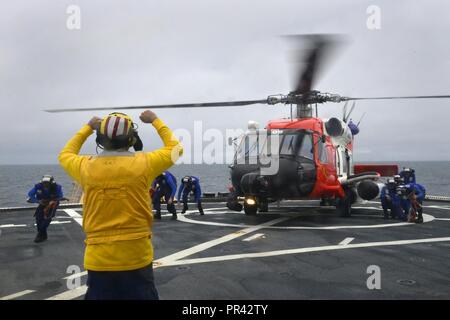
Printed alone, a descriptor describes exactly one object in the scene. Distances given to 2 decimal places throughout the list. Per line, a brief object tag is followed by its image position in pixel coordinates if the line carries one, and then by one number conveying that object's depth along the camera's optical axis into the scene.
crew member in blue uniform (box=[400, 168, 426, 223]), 11.94
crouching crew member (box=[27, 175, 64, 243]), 9.30
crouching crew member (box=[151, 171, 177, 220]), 12.93
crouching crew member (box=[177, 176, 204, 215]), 14.16
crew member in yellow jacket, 2.95
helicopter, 11.14
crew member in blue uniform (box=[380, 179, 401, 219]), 12.67
